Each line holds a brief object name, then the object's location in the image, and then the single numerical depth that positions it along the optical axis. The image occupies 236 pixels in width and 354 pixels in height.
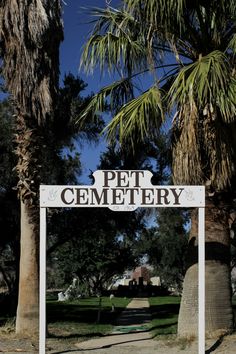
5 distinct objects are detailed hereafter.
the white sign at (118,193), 10.03
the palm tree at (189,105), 10.76
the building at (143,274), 89.69
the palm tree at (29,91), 12.54
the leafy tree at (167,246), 42.24
